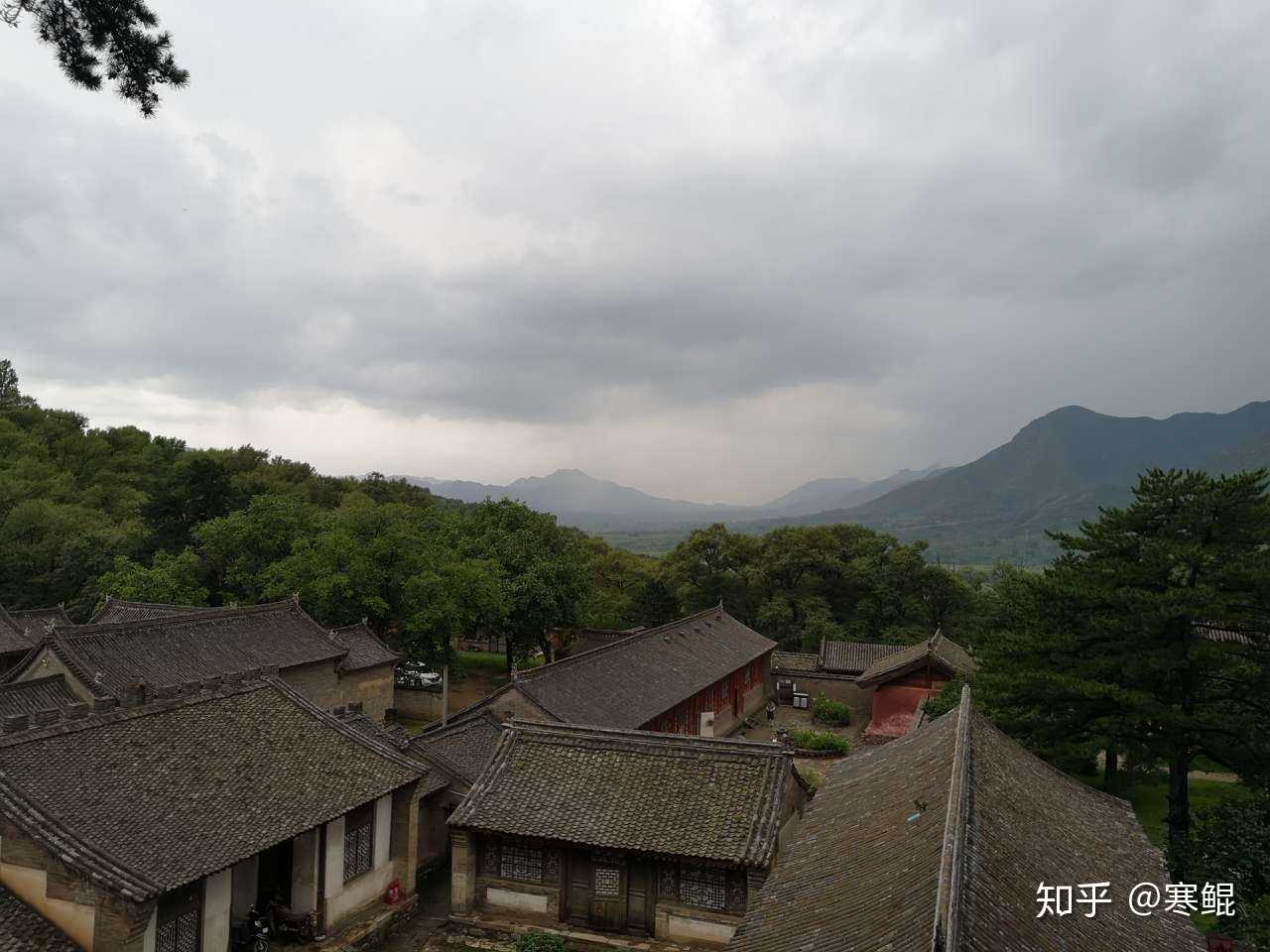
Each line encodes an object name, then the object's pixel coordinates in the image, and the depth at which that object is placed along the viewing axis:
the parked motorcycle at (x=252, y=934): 16.17
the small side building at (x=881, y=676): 38.31
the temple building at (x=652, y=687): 26.66
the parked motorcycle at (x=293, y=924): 16.94
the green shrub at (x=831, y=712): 43.66
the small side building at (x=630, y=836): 17.20
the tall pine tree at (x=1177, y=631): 18.77
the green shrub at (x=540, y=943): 17.03
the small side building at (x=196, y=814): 12.98
